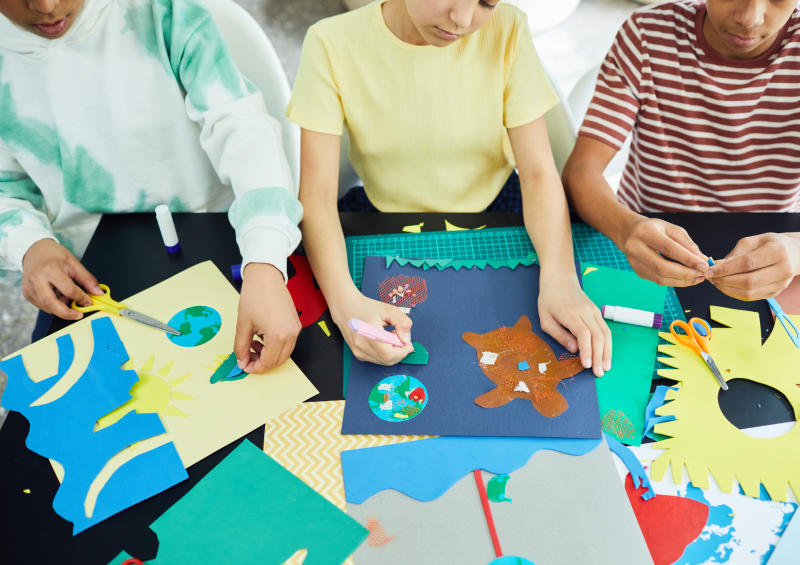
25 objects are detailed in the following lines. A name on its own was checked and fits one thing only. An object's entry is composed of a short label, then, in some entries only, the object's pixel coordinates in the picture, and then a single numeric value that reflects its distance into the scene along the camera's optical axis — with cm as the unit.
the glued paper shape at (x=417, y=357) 73
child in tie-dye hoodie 78
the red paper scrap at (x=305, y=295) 80
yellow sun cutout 68
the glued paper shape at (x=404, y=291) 81
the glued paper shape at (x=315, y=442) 62
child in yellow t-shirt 86
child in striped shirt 92
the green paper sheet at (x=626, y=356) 67
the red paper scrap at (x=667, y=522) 56
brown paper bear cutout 68
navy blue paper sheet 66
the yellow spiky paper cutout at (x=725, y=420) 62
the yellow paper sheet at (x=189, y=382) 66
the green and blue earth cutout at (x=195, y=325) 76
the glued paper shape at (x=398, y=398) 67
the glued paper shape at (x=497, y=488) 60
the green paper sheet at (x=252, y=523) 56
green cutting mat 89
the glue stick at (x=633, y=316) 76
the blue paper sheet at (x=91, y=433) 60
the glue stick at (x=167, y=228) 85
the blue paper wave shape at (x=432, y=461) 61
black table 57
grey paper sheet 56
